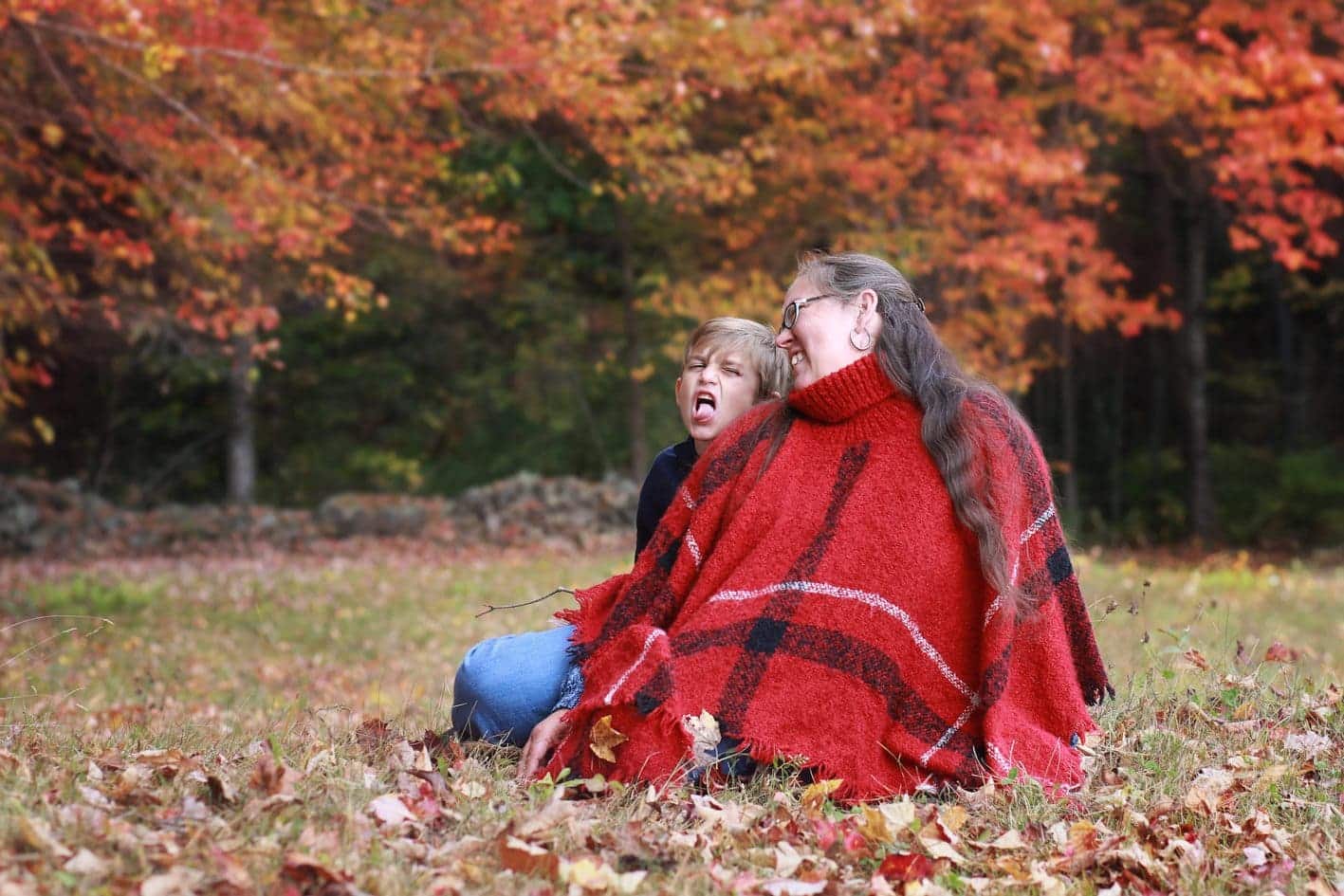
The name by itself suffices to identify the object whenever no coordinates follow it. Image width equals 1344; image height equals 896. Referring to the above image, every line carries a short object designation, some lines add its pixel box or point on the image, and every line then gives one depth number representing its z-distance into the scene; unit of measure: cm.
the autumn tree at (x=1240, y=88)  1072
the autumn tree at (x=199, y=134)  806
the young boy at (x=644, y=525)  335
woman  305
